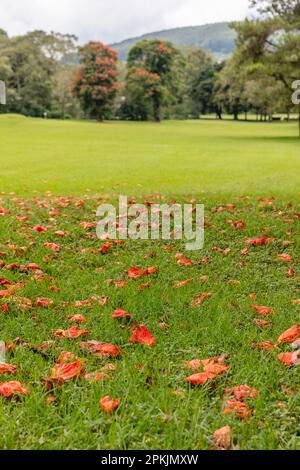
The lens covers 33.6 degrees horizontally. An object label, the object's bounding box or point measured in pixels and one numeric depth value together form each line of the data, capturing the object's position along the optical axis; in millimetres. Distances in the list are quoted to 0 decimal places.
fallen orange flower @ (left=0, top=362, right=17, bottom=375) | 2670
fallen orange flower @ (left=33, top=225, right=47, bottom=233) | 6168
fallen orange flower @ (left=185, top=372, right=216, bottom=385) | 2576
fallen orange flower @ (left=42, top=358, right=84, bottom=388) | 2563
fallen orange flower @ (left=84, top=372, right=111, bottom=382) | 2584
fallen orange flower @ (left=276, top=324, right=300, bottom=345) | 3059
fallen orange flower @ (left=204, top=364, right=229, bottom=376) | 2648
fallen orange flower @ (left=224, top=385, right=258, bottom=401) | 2434
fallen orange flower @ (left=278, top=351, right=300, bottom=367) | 2781
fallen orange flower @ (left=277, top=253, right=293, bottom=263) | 5074
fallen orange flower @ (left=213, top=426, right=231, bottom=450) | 2121
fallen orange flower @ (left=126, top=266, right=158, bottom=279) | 4441
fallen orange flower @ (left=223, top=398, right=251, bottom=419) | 2286
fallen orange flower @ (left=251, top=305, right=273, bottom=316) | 3602
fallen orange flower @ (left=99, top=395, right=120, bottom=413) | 2314
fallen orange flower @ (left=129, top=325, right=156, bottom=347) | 3090
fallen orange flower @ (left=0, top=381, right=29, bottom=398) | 2469
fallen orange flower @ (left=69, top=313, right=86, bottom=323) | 3422
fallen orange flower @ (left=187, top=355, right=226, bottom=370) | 2764
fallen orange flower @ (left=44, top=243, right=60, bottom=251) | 5414
